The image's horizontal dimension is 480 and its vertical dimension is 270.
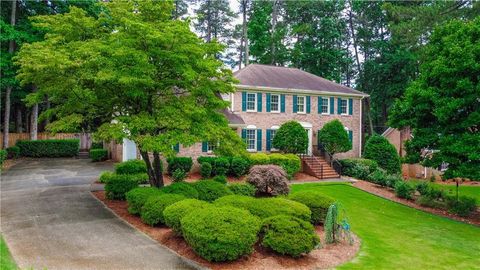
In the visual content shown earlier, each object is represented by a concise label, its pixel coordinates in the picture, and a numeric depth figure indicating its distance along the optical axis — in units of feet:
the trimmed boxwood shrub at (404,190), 60.85
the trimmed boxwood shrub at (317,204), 39.73
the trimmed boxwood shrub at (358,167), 78.12
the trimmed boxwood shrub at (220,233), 26.27
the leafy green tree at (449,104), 47.57
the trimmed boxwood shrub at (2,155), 71.86
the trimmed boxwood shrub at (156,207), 34.76
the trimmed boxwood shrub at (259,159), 69.77
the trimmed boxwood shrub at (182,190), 39.48
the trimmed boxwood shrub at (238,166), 68.80
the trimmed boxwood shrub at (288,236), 28.50
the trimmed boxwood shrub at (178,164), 65.00
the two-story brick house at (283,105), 81.00
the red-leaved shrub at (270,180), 52.24
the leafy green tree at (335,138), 82.48
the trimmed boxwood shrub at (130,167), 58.23
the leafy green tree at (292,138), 77.51
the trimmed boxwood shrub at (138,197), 37.76
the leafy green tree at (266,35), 132.67
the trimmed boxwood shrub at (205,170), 65.95
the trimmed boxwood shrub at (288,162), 71.61
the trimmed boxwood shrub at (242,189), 48.93
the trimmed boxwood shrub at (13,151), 87.30
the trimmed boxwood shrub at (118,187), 45.47
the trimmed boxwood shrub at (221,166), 67.77
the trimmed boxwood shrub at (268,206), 33.65
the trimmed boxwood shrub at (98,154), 86.91
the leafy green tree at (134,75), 37.88
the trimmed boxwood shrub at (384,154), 83.25
